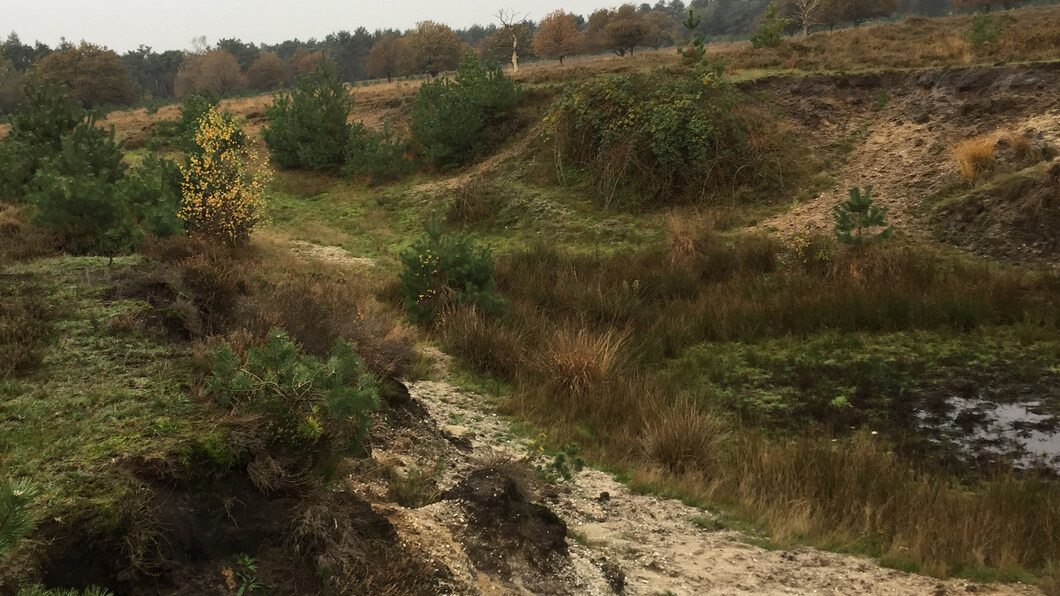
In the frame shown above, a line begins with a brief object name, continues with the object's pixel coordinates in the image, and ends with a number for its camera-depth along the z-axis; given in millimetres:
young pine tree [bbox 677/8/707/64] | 18453
